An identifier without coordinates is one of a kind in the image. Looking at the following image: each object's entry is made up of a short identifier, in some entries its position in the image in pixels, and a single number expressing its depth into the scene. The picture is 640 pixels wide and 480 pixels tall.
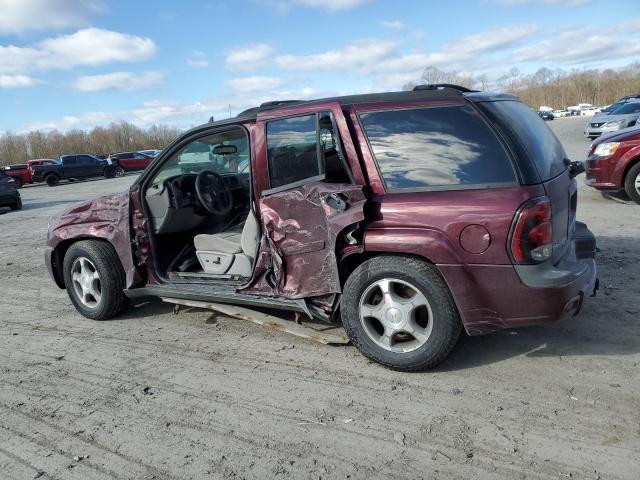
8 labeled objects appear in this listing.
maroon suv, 3.08
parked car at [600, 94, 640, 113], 24.28
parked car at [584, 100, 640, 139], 20.89
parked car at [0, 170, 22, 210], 16.69
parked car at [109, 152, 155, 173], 38.14
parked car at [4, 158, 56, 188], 31.23
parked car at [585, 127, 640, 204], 8.23
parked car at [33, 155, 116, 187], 31.22
